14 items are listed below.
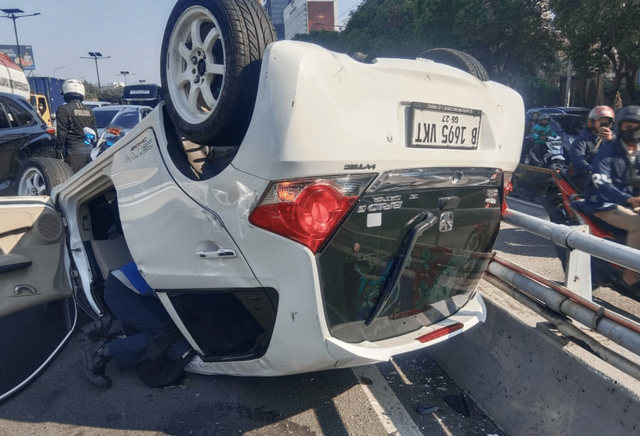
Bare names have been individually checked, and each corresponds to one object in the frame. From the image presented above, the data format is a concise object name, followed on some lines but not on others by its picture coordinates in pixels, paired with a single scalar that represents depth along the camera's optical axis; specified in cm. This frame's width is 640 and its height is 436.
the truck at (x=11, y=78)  1366
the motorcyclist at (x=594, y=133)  612
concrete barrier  222
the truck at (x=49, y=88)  3188
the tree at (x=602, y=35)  1611
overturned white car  224
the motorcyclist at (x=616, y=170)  440
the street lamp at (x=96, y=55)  5709
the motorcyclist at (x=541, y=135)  1160
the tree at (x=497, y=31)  2436
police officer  776
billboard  7303
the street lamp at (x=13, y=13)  4056
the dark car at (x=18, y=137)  824
